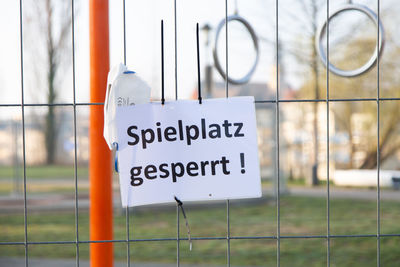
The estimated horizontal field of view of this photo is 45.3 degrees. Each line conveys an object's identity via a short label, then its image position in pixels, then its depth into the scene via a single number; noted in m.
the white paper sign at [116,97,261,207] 2.07
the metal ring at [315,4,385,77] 2.51
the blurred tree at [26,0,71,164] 21.08
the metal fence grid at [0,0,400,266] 2.06
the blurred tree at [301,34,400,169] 12.34
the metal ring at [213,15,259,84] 2.63
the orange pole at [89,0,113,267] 2.59
